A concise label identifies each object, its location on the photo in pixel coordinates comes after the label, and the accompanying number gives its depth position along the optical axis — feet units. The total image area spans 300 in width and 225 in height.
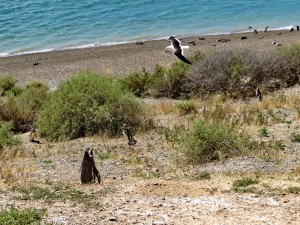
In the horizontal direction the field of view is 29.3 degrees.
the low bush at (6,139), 48.49
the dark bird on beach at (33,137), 52.90
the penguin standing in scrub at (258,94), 63.66
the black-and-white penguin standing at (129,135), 47.97
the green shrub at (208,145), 40.83
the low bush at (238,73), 67.46
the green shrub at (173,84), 71.82
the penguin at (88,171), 34.83
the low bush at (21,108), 61.82
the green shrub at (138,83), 74.08
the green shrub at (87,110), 52.70
